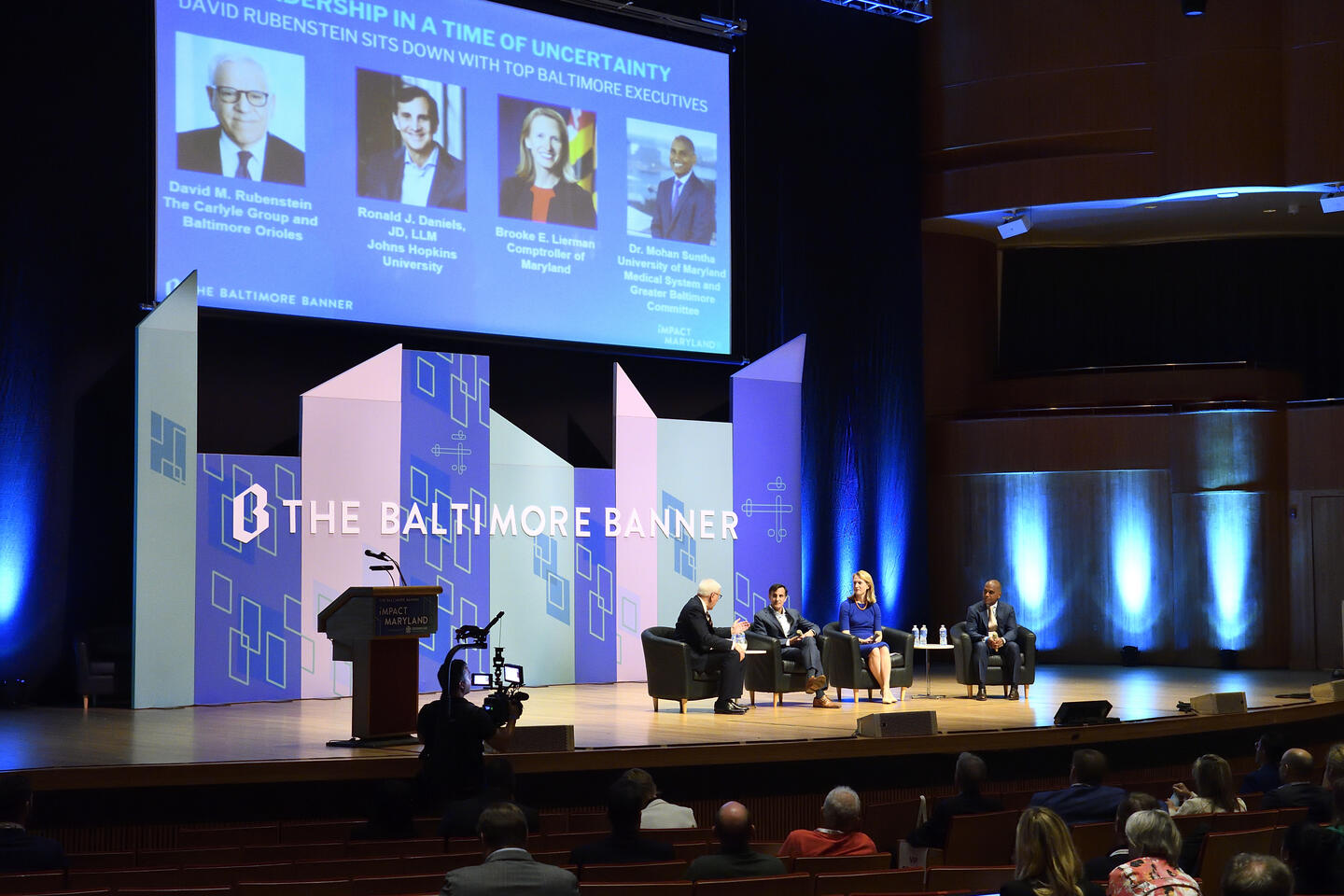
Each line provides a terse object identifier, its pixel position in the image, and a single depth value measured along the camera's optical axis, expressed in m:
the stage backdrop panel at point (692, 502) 11.55
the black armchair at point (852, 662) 9.55
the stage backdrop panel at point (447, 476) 10.26
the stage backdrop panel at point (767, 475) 12.05
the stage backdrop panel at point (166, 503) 9.02
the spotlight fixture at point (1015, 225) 13.72
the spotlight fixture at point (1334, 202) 12.73
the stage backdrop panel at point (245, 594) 9.32
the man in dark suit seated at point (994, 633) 9.89
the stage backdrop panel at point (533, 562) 10.72
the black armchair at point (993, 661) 9.89
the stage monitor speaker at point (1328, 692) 9.13
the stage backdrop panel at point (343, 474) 9.77
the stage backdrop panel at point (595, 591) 11.06
